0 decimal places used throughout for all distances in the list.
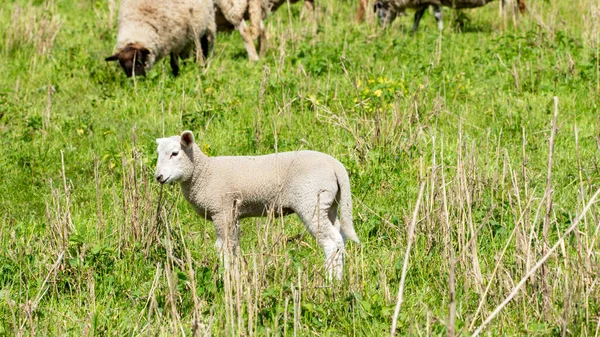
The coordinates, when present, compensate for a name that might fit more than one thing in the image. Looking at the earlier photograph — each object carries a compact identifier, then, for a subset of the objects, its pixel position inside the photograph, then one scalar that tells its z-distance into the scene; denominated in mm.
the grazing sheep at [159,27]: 21344
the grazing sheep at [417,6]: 26281
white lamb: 10320
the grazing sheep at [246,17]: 23375
